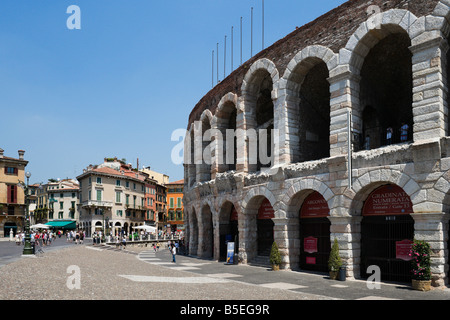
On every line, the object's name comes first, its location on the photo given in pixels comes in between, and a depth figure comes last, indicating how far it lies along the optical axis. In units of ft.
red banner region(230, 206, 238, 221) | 88.12
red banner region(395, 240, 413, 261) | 53.52
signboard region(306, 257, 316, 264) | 66.64
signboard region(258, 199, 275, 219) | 75.82
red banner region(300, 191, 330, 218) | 64.44
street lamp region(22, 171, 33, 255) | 85.92
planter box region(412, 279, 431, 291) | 46.44
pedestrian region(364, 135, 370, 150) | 64.02
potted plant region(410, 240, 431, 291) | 46.50
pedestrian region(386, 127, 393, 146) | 60.54
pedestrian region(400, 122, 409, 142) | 58.32
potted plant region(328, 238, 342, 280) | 56.18
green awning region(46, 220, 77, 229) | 245.86
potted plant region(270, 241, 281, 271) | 66.80
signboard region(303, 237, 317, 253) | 66.33
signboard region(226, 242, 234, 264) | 78.89
